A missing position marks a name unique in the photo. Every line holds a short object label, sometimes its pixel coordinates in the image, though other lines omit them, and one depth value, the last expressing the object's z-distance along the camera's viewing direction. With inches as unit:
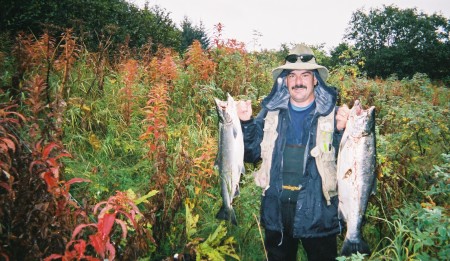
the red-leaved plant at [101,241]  67.4
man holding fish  100.1
